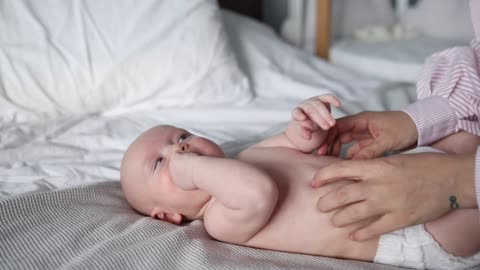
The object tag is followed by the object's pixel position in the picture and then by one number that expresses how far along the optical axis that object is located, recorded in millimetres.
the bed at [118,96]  852
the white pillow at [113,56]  1328
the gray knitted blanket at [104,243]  721
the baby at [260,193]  797
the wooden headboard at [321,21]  2086
